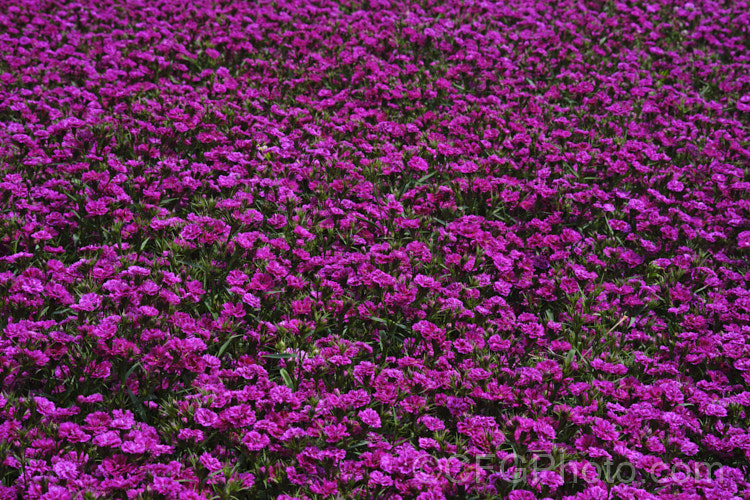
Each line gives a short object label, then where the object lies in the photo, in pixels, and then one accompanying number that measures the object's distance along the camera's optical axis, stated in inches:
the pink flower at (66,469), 101.0
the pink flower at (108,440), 104.0
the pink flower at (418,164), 181.9
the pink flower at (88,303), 123.6
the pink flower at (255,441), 108.9
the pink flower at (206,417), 110.7
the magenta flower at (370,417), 114.7
